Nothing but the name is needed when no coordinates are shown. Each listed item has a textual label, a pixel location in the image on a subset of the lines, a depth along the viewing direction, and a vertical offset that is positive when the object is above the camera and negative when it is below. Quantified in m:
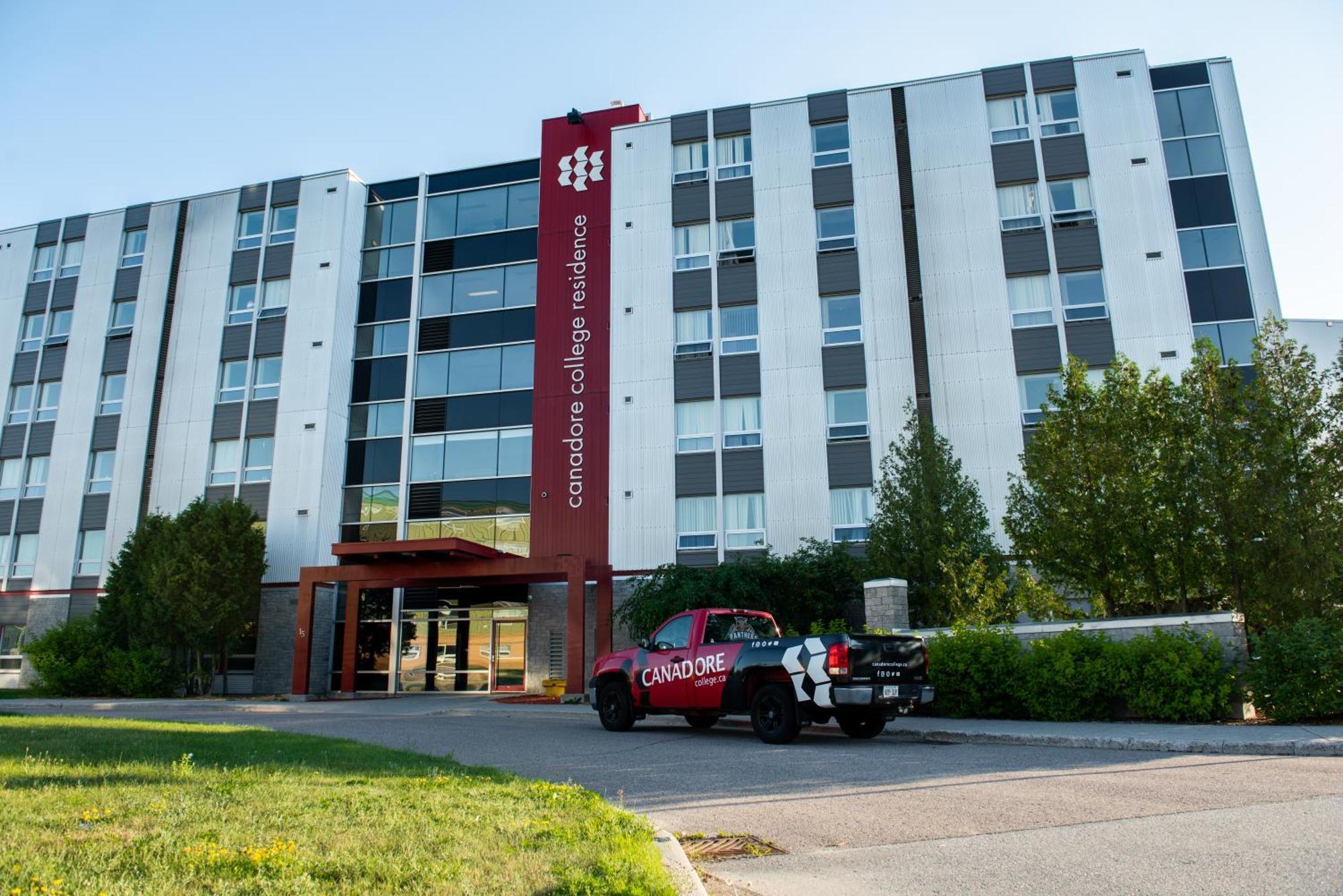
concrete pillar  16.97 +1.04
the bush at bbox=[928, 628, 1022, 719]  14.45 -0.21
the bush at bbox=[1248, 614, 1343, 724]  11.95 -0.23
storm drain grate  6.10 -1.21
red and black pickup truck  12.09 -0.18
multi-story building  26.64 +10.18
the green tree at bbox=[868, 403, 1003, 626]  19.91 +2.91
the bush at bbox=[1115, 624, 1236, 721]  12.79 -0.30
